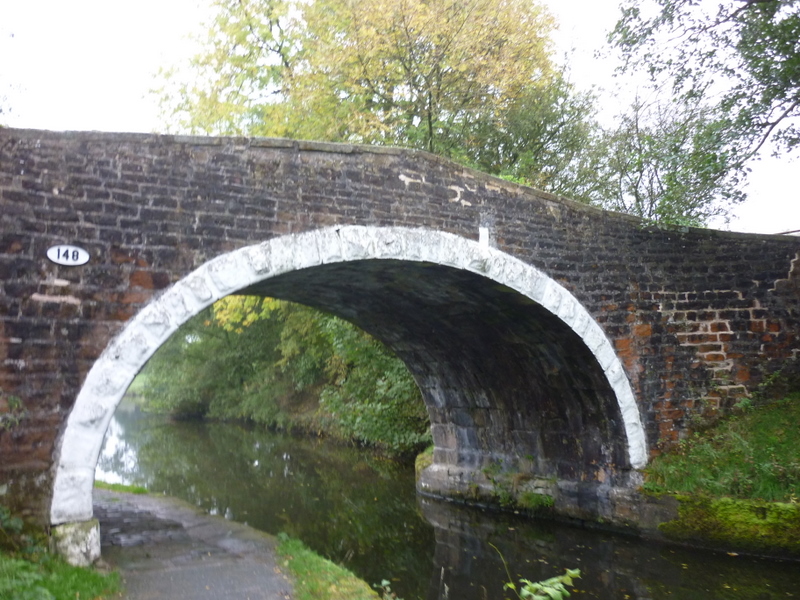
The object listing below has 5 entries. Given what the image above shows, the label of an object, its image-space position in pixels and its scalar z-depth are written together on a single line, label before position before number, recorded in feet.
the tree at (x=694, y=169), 24.44
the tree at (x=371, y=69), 36.78
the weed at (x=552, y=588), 11.11
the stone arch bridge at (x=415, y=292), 15.35
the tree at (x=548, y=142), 42.29
